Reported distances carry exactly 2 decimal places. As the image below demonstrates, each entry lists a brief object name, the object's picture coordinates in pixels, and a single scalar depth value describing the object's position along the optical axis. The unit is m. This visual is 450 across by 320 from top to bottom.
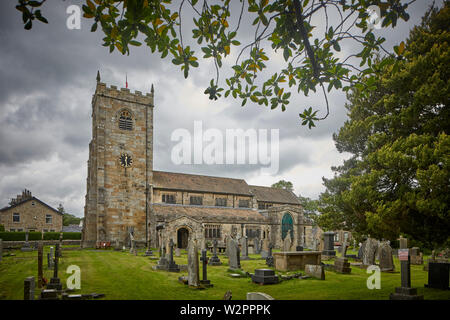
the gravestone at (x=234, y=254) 16.30
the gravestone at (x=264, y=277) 12.12
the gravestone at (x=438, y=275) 10.10
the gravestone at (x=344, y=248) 20.80
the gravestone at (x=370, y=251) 17.31
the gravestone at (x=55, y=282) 10.07
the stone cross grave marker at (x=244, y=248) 23.09
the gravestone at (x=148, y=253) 23.62
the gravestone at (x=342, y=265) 15.38
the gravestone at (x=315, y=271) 13.48
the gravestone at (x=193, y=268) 11.37
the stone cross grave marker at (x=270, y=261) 18.89
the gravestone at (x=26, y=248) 27.30
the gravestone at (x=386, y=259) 15.78
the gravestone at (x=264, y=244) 31.80
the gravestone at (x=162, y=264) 16.23
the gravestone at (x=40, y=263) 10.95
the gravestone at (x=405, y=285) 8.60
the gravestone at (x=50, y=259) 14.90
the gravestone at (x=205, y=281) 11.47
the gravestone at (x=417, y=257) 20.55
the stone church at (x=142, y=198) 32.88
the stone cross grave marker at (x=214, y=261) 18.55
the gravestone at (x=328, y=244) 21.62
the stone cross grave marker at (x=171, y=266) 15.55
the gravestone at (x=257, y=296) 5.59
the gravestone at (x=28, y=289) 7.20
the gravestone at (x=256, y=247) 29.20
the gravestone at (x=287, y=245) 20.09
